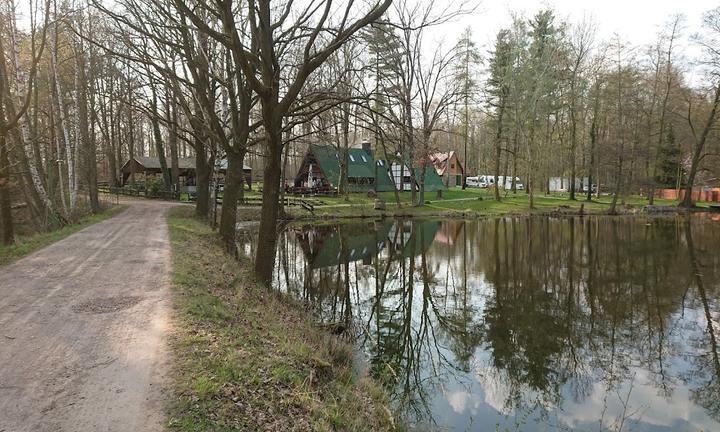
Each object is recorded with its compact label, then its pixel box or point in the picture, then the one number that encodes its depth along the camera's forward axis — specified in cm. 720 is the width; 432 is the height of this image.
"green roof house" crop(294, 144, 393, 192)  4409
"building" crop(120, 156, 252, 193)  4338
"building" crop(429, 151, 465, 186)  5862
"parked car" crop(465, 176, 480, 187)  6632
